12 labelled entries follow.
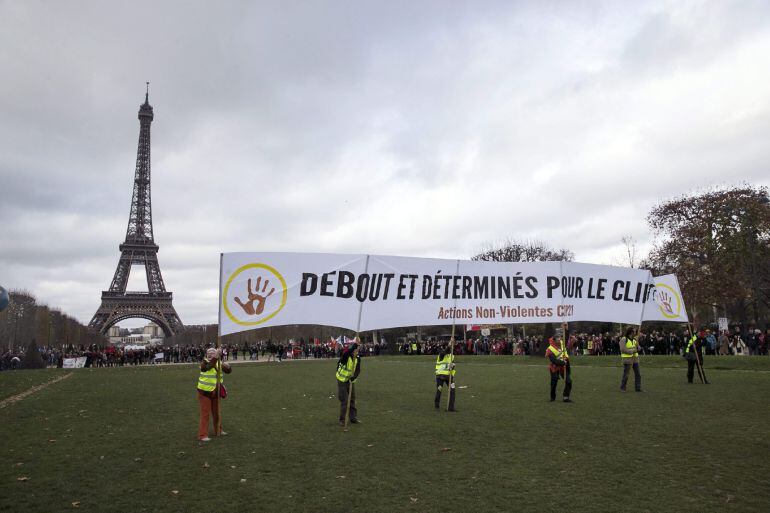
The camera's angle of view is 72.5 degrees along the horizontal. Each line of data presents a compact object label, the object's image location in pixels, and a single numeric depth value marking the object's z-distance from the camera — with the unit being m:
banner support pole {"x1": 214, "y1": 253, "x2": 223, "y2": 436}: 10.94
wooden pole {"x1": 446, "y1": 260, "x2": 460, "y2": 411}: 14.00
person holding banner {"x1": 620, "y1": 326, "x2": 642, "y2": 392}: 17.01
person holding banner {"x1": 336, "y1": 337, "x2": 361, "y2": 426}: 11.97
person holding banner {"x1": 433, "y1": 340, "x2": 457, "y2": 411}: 14.03
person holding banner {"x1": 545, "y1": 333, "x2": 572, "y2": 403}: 14.82
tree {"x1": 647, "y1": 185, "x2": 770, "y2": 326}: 43.00
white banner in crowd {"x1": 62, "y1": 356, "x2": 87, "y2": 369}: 48.81
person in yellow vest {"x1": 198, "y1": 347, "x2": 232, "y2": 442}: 10.85
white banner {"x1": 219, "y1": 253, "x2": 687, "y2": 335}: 9.36
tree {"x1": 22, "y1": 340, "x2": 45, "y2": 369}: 45.81
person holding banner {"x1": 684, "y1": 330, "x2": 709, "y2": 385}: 18.94
